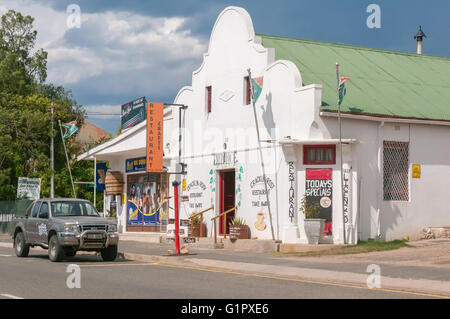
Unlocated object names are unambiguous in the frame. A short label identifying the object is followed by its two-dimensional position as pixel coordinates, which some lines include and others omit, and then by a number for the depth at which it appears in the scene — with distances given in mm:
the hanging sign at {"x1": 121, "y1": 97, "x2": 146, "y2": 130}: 39344
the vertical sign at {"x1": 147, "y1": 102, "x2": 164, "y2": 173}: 28281
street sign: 37000
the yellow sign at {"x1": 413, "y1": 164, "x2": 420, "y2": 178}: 24680
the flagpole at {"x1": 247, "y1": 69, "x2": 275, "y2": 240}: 24755
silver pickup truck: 19125
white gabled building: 23469
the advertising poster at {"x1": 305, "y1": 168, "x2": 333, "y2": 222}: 23406
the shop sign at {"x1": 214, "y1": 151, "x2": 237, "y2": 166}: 26734
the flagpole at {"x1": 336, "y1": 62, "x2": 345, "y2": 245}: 22406
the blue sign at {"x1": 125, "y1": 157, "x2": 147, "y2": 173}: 34094
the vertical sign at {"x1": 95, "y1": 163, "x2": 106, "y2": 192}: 38156
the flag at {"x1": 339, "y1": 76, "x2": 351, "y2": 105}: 22828
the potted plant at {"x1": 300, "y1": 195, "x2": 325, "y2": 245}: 22797
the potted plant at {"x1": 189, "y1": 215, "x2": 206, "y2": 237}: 28062
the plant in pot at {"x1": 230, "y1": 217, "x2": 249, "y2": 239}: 25203
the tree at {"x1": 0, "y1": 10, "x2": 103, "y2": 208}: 45531
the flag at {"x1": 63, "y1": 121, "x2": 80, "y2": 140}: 41250
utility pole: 44319
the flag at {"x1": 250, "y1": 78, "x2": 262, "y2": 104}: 24859
